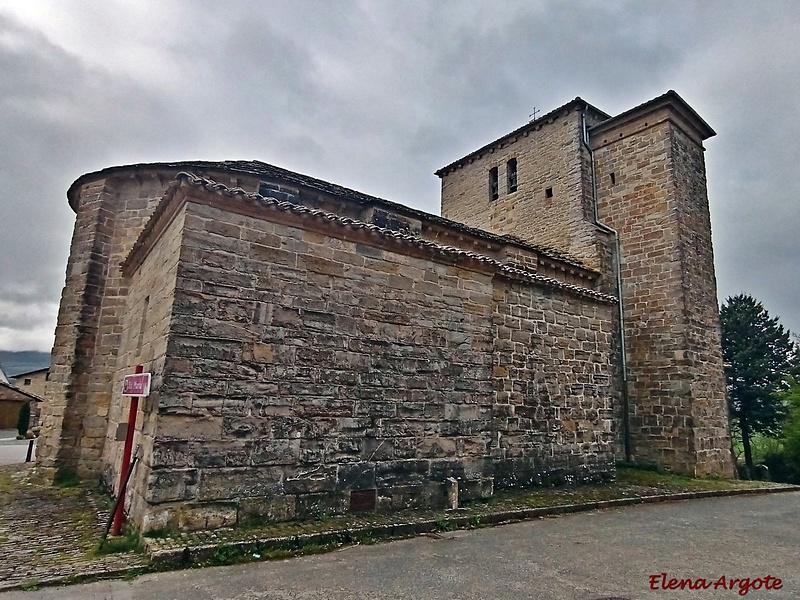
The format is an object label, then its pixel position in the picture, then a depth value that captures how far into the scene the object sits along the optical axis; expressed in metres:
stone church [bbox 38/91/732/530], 5.97
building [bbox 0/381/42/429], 35.97
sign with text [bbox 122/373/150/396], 5.82
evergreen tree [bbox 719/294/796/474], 21.14
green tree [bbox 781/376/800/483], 19.59
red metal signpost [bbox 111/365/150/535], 5.66
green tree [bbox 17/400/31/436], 30.10
